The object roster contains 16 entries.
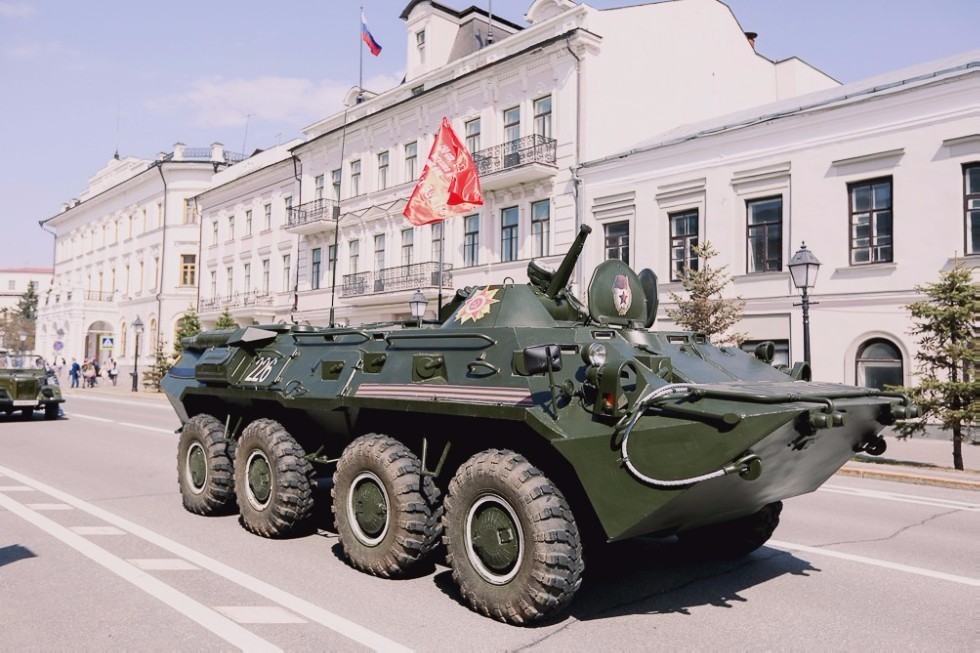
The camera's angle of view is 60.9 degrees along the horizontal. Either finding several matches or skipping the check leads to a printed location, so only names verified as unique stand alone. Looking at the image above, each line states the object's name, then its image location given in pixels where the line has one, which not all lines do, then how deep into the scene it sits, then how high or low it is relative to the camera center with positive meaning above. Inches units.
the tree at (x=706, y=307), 731.4 +61.5
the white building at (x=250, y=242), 1519.4 +248.6
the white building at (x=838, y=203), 669.3 +156.8
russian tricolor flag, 1129.4 +448.7
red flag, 615.5 +143.3
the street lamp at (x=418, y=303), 755.4 +64.0
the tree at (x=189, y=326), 1460.4 +74.0
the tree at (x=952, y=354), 495.5 +15.3
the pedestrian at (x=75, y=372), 1649.9 -12.9
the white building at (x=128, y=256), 1929.1 +283.2
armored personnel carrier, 172.9 -14.7
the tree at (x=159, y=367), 1370.6 -0.1
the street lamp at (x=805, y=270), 538.6 +69.3
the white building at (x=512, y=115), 957.8 +329.8
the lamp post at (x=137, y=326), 1391.0 +68.6
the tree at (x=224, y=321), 1341.9 +75.9
